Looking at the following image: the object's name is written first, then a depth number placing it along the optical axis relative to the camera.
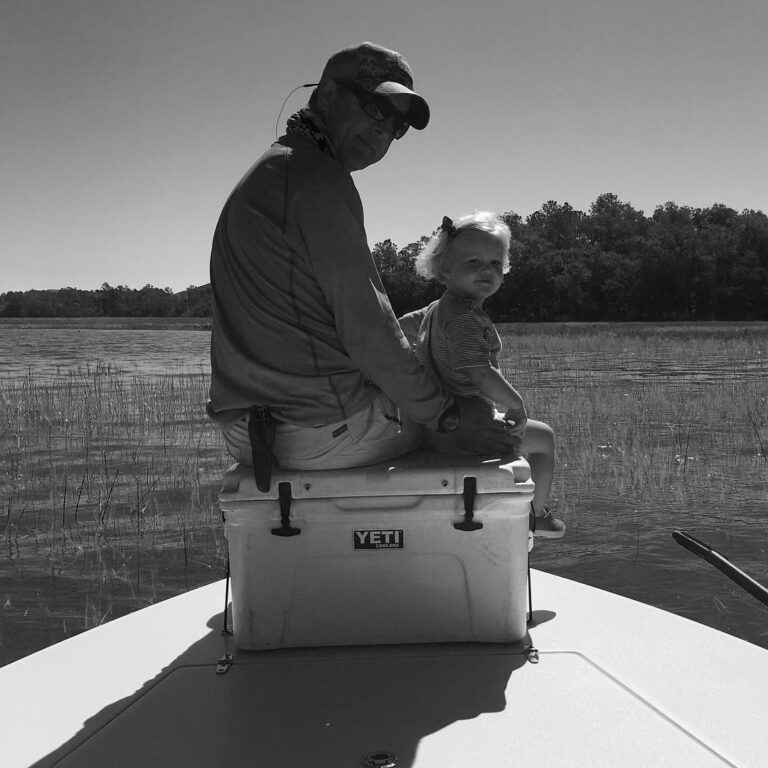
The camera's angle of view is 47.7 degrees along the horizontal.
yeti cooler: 2.34
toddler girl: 2.63
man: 2.27
